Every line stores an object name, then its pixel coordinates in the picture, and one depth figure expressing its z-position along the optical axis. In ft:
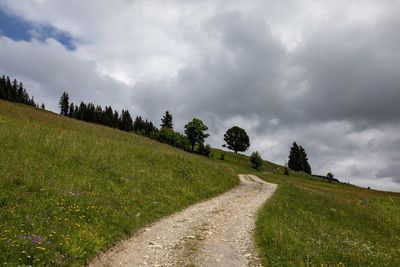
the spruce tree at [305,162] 489.17
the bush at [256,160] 352.49
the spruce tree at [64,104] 557.74
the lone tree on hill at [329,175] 478.92
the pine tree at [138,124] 533.18
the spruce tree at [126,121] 513.45
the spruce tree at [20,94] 525.34
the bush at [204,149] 364.58
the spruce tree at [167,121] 441.81
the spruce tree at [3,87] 446.15
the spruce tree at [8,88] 473.26
